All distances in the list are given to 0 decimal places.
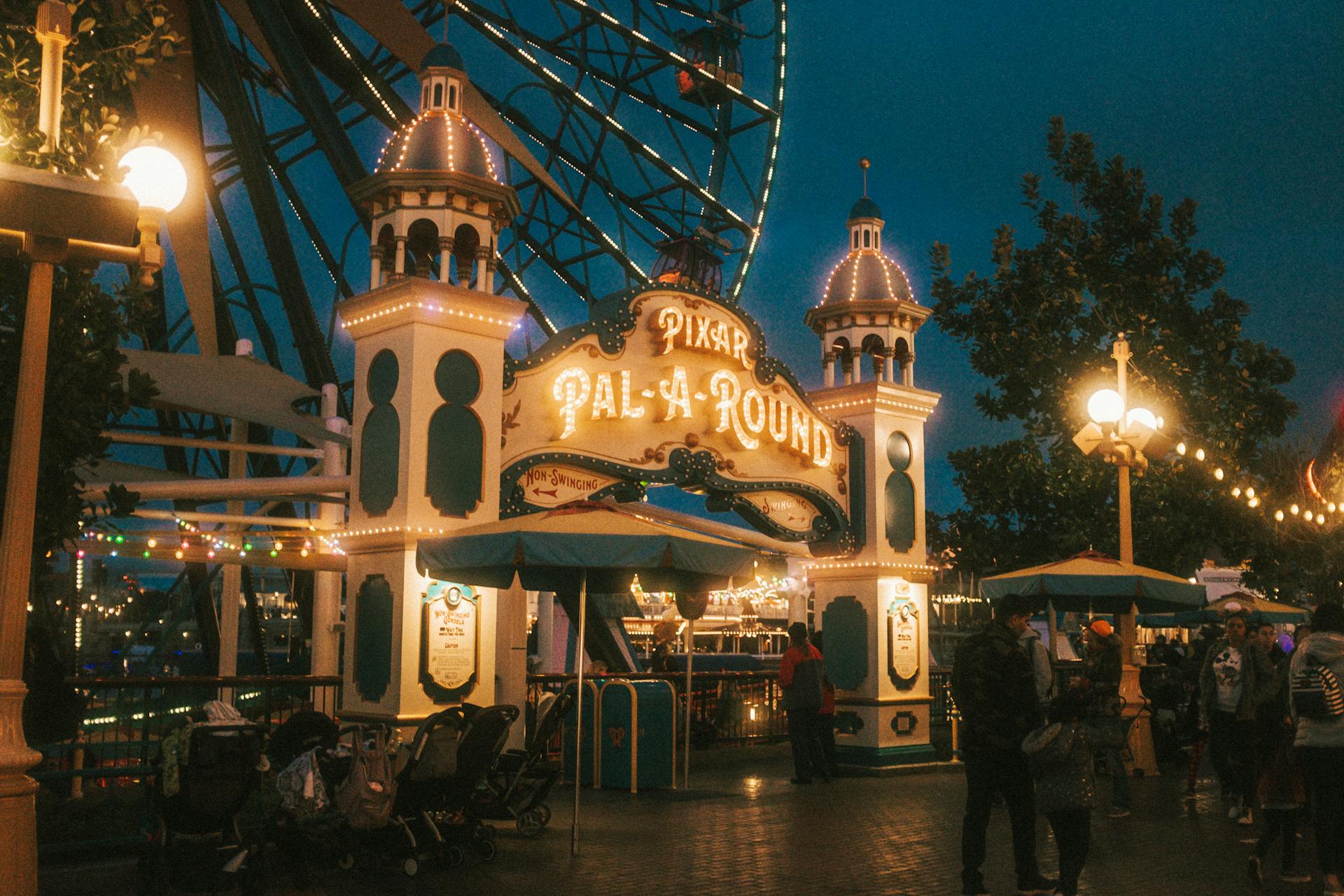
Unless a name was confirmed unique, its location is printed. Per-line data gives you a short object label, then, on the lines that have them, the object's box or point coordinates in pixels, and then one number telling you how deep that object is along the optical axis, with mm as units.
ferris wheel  17266
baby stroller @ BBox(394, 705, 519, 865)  9180
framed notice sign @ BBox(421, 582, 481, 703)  11797
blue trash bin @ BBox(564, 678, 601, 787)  14594
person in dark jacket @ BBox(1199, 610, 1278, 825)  11633
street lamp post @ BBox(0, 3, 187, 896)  5902
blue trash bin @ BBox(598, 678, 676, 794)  14219
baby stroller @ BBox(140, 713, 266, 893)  8062
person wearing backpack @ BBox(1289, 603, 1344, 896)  8344
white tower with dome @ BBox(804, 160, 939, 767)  16578
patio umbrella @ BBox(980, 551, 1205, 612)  14141
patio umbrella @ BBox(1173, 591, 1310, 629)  19498
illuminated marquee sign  13469
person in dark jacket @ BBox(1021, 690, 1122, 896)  7773
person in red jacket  14875
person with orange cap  11844
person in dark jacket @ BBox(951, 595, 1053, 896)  8062
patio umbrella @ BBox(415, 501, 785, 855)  9656
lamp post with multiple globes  14984
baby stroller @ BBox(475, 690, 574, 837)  10562
